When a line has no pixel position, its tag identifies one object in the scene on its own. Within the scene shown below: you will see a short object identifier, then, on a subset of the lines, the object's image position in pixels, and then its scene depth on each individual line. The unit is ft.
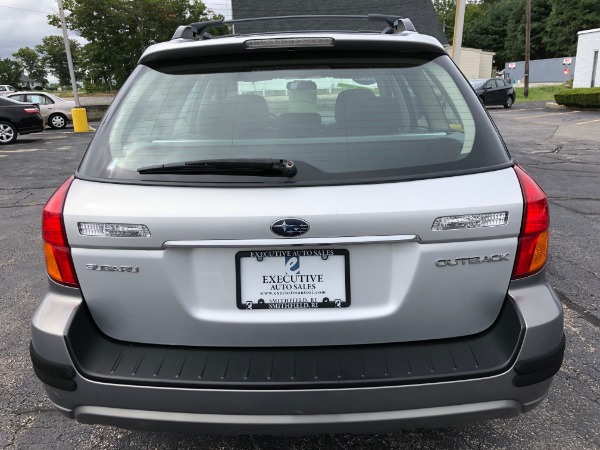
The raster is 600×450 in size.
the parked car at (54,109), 63.31
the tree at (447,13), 299.29
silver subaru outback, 5.42
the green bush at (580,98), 71.31
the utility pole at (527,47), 115.72
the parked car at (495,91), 85.15
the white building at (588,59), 93.45
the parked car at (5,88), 122.10
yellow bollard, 59.36
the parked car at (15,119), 46.70
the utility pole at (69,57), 59.81
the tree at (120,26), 135.64
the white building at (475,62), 174.19
